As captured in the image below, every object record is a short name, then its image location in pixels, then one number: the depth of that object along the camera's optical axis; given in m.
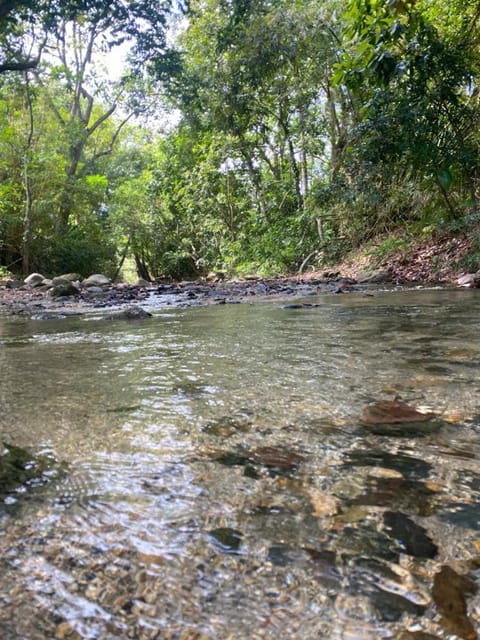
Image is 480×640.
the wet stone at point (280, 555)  0.68
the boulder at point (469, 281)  5.75
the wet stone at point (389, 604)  0.57
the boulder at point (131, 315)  4.18
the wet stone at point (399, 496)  0.83
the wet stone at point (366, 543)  0.70
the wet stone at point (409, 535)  0.70
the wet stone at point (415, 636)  0.54
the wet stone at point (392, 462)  0.96
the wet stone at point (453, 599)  0.55
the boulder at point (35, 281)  11.00
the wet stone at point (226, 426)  1.19
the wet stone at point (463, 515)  0.77
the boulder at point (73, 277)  12.82
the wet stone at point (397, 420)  1.19
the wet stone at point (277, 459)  0.99
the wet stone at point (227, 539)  0.72
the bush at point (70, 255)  15.64
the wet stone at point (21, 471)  0.92
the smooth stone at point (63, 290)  7.77
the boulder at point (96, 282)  11.32
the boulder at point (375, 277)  8.05
